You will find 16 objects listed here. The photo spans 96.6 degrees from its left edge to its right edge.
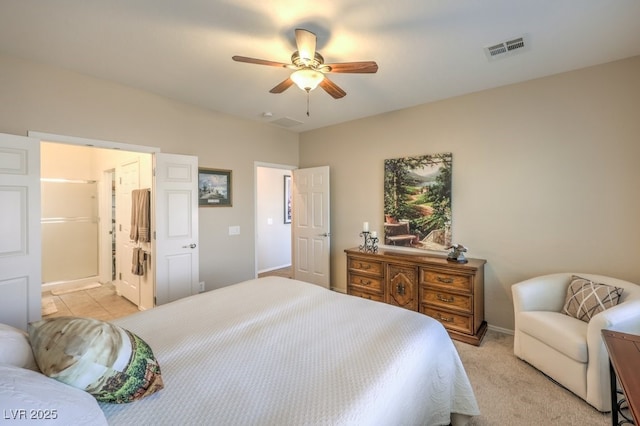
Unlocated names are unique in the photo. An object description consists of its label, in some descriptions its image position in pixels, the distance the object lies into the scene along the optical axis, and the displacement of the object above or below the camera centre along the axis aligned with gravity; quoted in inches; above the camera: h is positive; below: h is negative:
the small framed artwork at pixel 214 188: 152.0 +14.0
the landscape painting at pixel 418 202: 138.0 +5.3
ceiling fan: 79.4 +42.7
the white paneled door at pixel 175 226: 132.0 -6.2
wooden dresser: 114.8 -33.1
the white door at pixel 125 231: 156.3 -10.6
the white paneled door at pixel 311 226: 178.1 -8.7
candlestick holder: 153.6 -17.4
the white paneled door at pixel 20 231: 93.8 -5.9
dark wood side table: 42.7 -27.0
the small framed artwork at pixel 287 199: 254.9 +12.3
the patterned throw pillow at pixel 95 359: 38.1 -20.3
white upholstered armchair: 75.5 -36.3
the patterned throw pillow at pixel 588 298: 87.0 -27.6
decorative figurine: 123.3 -19.0
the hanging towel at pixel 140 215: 140.7 -0.8
